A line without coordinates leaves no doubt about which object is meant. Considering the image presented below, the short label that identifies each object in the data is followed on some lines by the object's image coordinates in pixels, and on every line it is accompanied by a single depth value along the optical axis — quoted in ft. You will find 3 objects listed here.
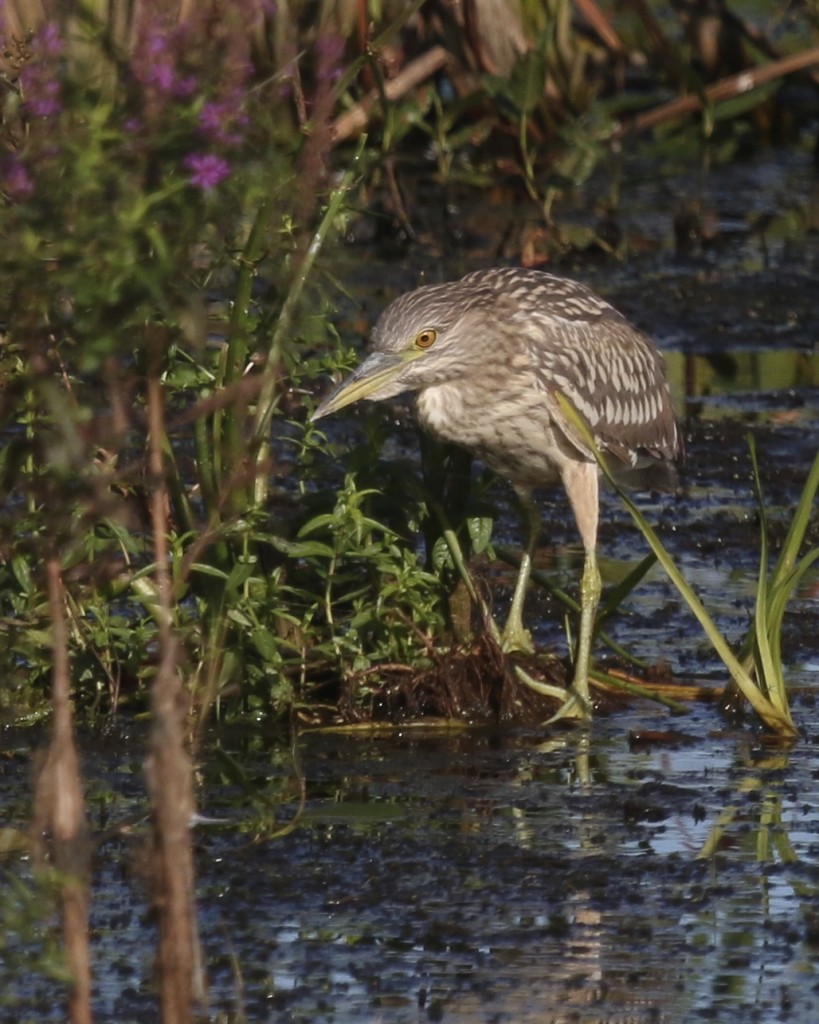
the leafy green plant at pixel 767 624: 40.14
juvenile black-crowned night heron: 43.80
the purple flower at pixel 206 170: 23.45
